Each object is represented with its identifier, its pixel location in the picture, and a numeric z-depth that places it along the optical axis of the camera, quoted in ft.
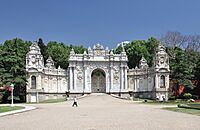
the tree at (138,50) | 215.58
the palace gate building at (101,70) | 173.16
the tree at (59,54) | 216.83
